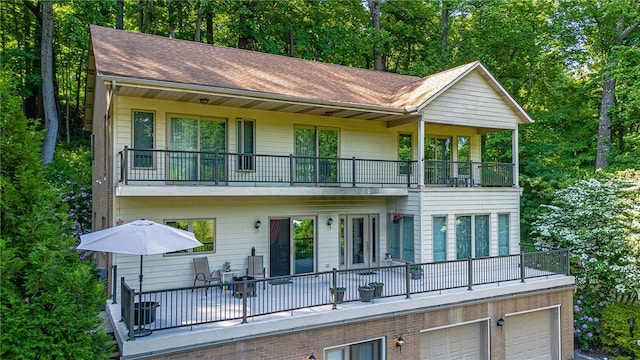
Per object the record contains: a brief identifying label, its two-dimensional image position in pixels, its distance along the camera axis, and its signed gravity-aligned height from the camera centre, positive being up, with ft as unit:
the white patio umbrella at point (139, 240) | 24.95 -4.09
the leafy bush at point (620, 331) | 43.47 -17.27
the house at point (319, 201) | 31.81 -2.60
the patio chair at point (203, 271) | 36.55 -8.70
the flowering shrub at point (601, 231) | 44.75 -6.76
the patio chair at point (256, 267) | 38.88 -8.88
